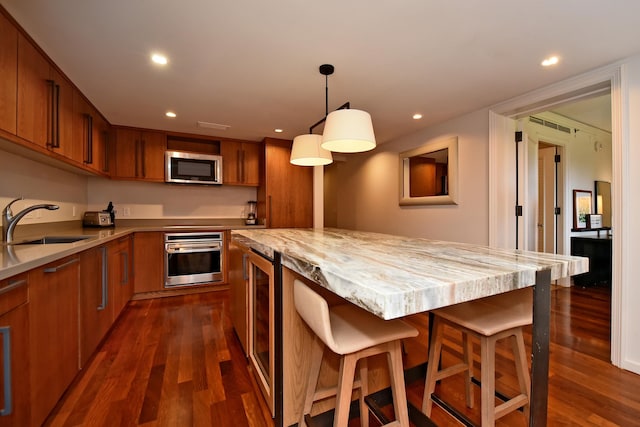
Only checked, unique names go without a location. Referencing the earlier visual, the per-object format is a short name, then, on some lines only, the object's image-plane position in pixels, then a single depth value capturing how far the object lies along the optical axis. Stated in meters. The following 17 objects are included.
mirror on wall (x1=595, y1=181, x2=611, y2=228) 4.36
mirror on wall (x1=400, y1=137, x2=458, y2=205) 3.31
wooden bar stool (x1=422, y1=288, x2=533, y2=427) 1.13
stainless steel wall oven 3.49
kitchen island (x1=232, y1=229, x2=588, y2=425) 0.69
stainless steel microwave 3.75
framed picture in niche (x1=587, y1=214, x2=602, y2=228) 4.18
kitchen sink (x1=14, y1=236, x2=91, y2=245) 2.10
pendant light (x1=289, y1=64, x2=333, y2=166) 2.15
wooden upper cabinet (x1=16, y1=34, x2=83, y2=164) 1.69
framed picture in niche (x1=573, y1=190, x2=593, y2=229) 4.03
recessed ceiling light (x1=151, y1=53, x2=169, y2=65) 1.95
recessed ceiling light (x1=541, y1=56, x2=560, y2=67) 2.01
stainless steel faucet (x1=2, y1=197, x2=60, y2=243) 1.79
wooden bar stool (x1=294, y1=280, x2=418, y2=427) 0.97
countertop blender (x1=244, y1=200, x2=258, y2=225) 4.32
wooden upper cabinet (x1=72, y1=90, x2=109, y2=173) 2.49
